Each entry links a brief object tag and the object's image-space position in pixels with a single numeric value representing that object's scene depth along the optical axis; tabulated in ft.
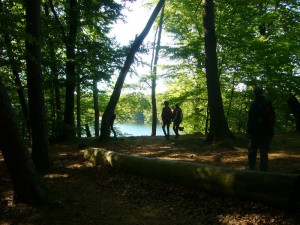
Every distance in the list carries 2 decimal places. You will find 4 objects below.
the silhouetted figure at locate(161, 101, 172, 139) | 50.88
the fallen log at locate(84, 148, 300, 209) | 16.75
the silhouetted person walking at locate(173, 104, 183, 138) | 50.06
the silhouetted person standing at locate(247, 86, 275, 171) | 22.66
